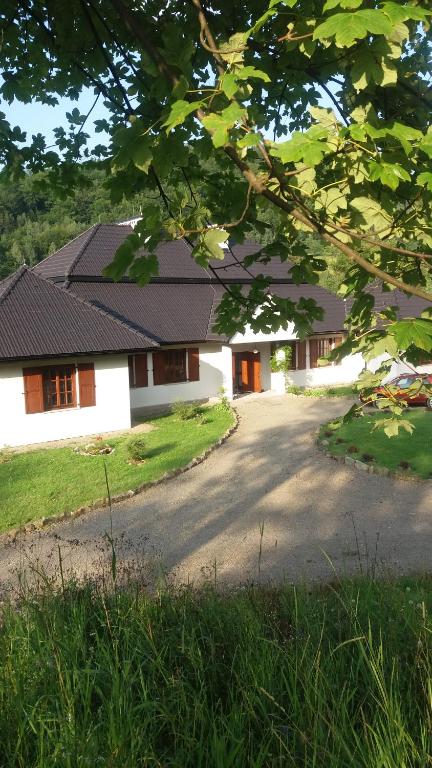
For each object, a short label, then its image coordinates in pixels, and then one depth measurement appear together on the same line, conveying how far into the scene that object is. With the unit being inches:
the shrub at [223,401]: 842.2
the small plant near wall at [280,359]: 990.4
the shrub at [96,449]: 619.7
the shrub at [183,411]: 780.6
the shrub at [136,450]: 581.3
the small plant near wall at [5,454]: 598.4
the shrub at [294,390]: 988.7
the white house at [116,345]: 671.1
